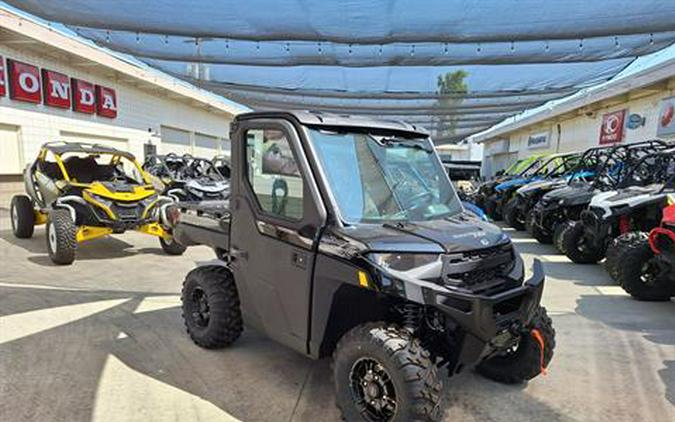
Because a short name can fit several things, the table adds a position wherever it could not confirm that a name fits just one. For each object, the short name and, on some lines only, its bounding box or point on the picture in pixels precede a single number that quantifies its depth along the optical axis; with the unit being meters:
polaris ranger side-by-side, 2.38
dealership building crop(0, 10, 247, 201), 11.73
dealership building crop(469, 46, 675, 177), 11.57
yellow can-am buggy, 6.27
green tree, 9.57
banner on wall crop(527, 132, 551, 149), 21.12
